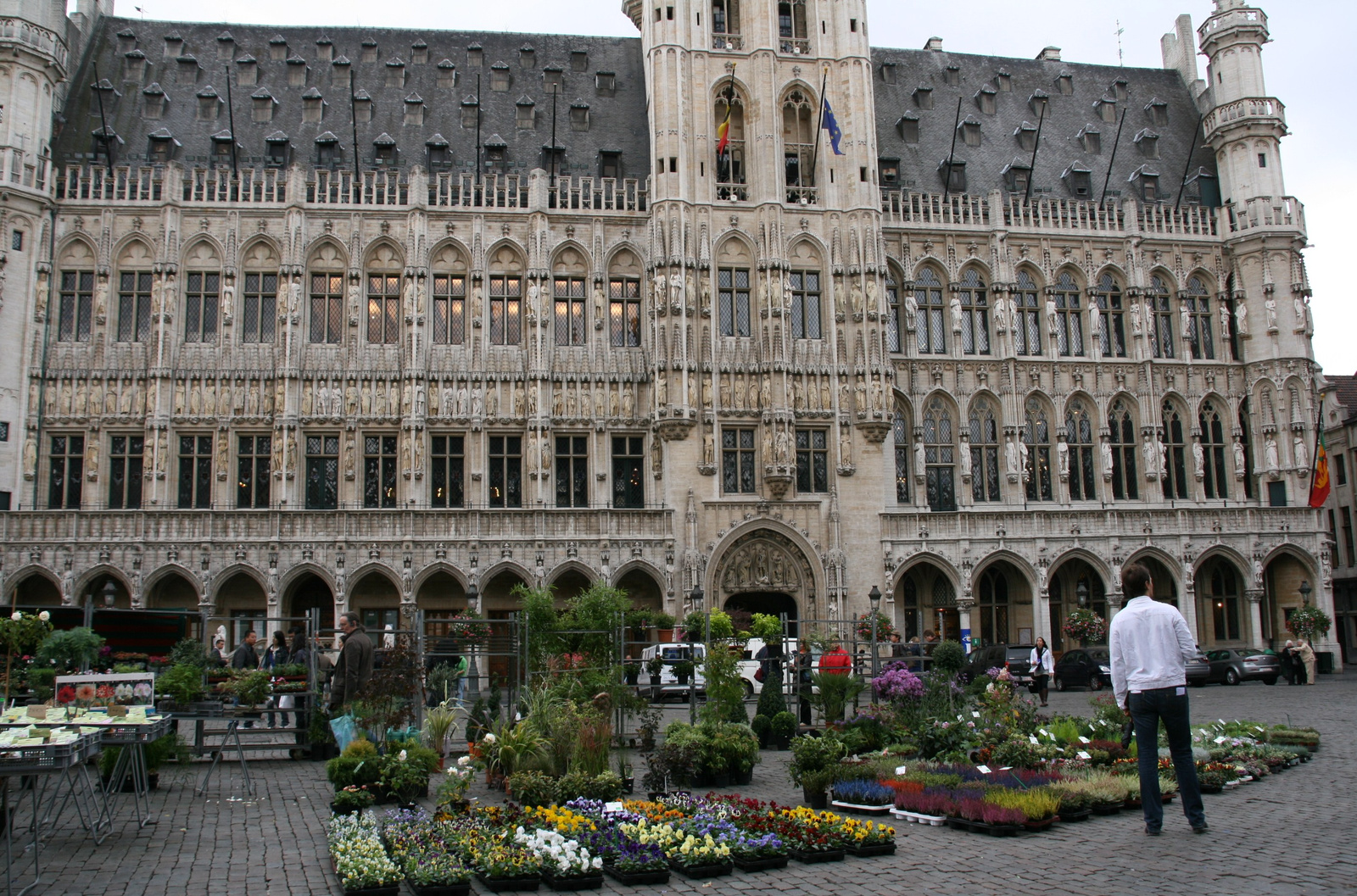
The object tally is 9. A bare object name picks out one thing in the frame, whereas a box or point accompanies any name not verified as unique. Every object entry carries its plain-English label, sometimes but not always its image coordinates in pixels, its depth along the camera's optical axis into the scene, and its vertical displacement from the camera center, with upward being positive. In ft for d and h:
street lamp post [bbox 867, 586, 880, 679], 76.59 -0.93
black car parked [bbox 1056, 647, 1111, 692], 106.83 -8.38
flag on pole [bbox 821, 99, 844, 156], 119.65 +50.30
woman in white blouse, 86.28 -6.68
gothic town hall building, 115.55 +28.55
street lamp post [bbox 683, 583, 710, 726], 59.23 -3.73
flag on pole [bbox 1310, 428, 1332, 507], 128.98 +10.97
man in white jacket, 32.96 -3.13
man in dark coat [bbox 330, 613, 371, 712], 50.21 -2.84
